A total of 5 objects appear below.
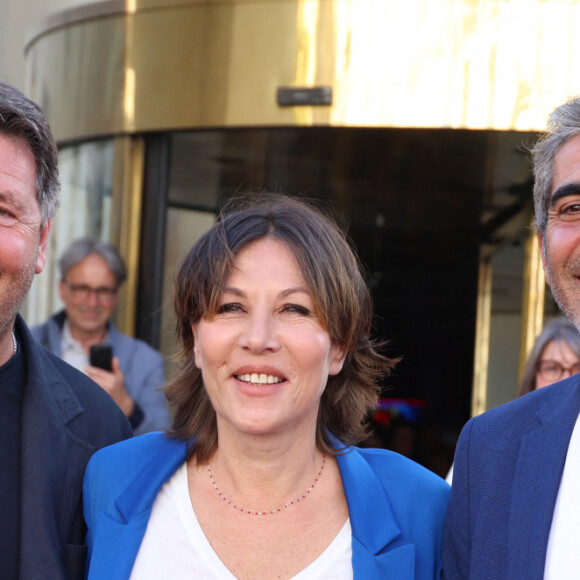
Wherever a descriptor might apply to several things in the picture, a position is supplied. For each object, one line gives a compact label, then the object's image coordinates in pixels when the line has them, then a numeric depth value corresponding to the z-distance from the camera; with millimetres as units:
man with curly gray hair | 2275
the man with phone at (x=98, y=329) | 4988
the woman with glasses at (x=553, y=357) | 4391
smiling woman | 2463
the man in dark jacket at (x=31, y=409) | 2445
